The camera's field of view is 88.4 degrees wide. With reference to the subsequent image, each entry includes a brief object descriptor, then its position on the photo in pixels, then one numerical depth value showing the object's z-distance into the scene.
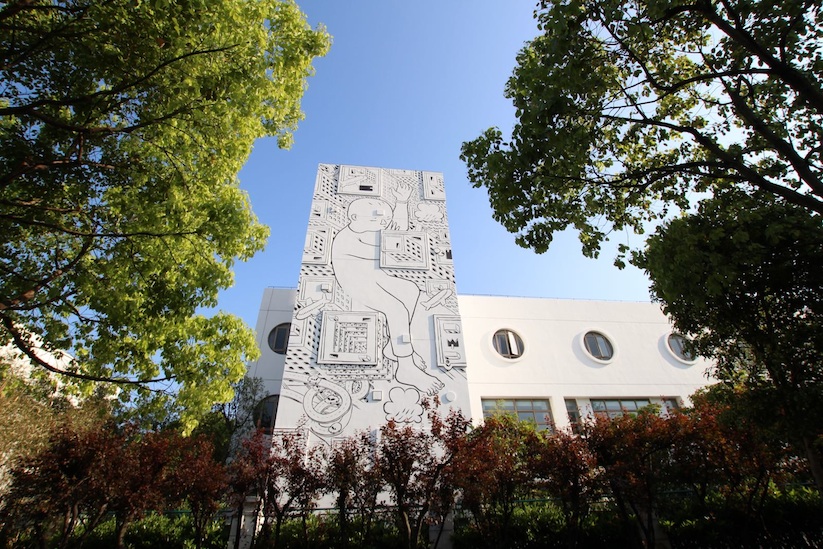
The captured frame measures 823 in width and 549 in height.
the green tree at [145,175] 5.23
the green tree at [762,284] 5.69
